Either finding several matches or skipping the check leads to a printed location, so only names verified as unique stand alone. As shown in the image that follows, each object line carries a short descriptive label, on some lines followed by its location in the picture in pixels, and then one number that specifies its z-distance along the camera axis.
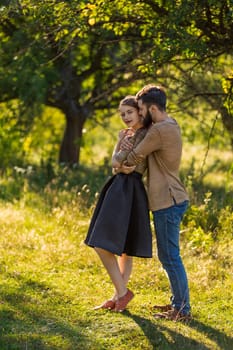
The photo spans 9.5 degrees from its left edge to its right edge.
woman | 10.69
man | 10.53
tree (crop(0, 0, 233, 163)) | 13.17
